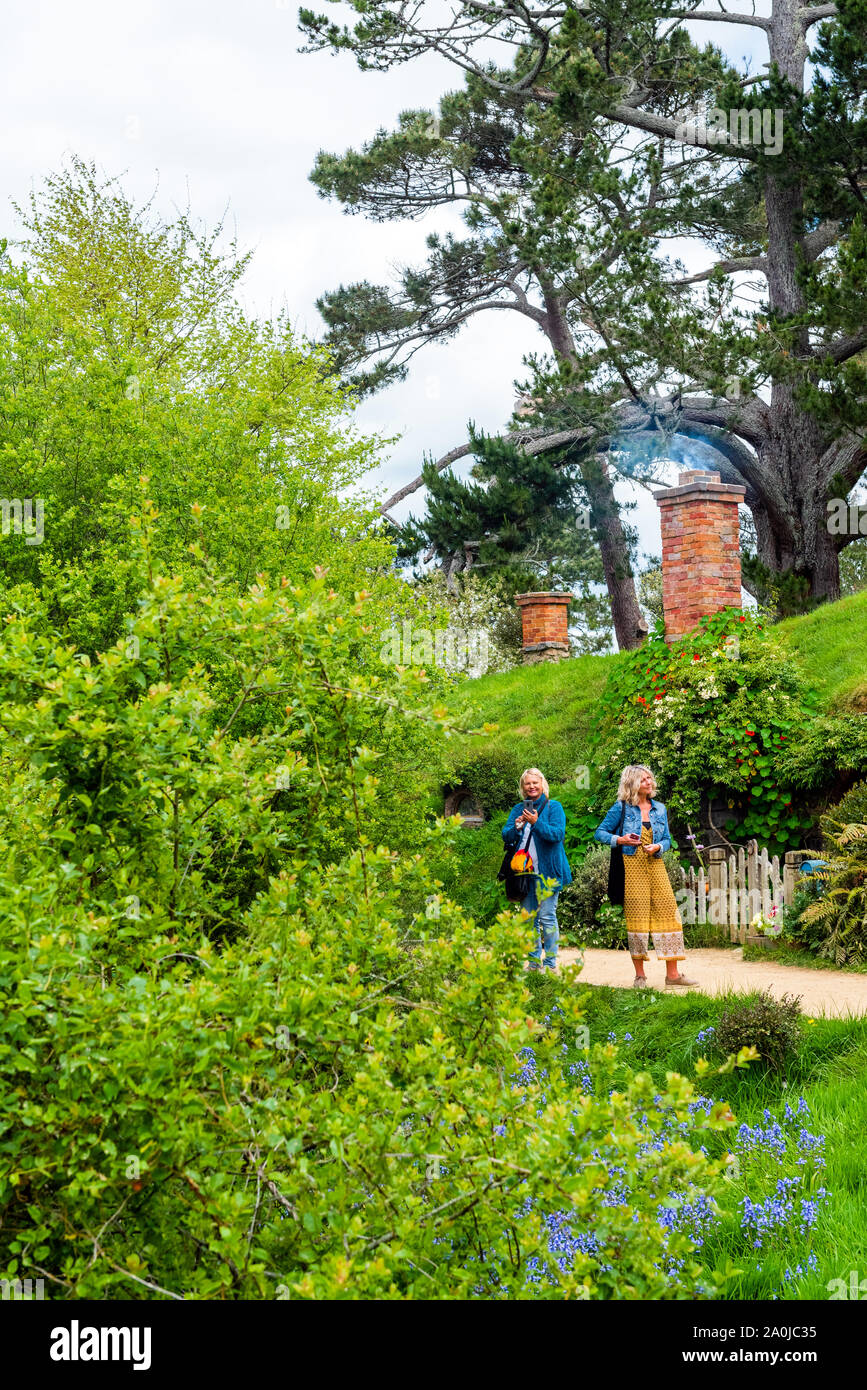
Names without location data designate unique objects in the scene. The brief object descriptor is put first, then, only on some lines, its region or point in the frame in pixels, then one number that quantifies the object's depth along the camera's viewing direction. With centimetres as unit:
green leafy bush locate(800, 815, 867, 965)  925
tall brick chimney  1430
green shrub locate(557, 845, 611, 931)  1189
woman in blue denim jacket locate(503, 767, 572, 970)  888
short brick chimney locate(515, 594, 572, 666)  1978
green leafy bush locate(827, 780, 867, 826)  1012
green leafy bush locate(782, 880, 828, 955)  966
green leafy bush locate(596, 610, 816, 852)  1172
